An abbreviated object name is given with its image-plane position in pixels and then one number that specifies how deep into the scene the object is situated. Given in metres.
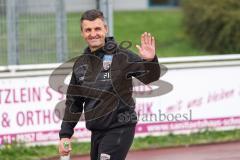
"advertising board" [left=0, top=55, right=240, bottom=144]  15.35
